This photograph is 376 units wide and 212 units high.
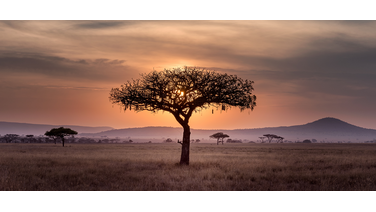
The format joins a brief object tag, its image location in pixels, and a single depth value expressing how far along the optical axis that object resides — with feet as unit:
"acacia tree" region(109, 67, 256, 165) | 88.17
